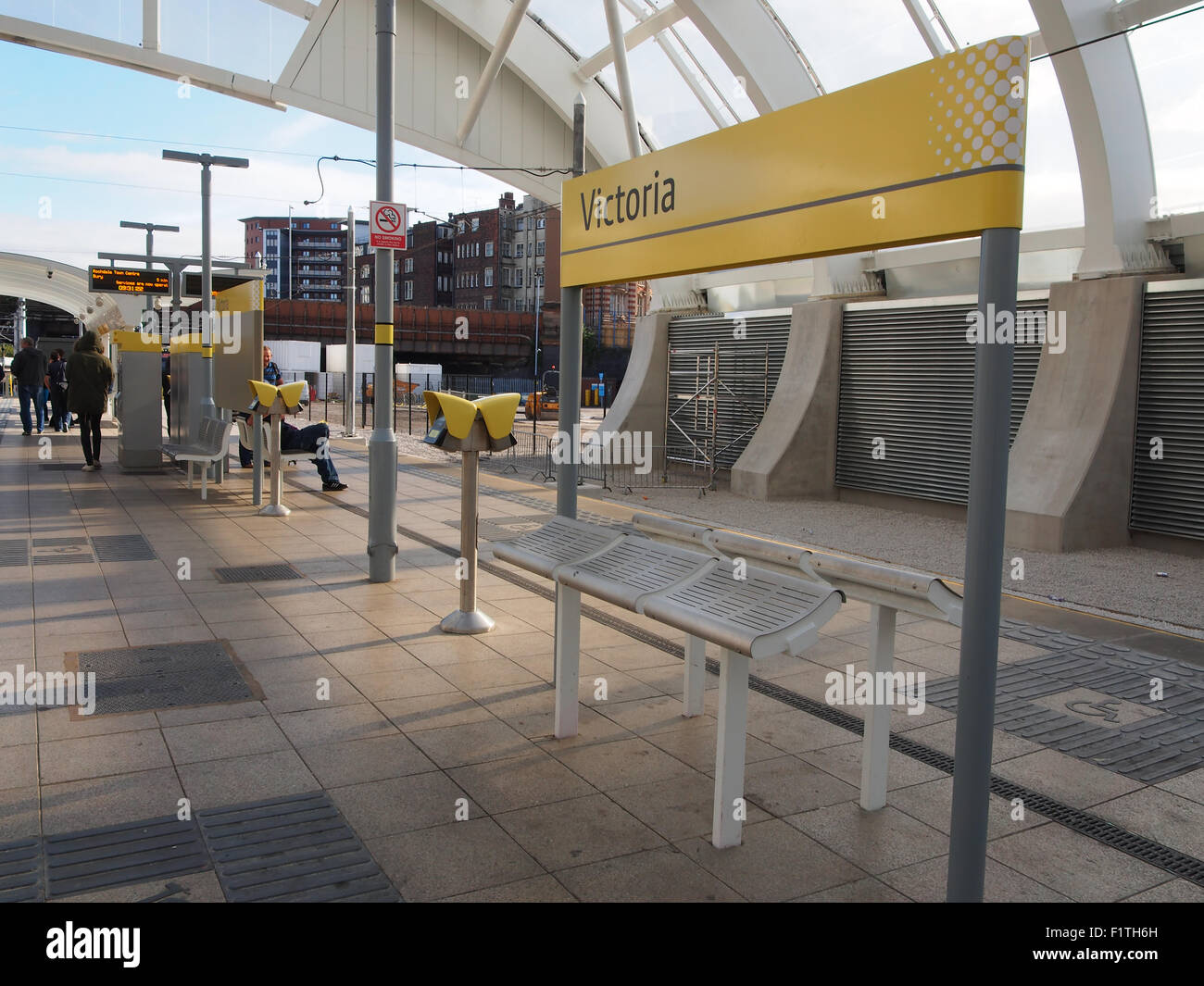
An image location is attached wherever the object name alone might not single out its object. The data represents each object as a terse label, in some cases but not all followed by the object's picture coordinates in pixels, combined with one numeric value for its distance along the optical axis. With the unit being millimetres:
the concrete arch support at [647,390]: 20641
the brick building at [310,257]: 162000
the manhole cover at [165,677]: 5234
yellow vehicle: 44216
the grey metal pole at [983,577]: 2855
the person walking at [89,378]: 14367
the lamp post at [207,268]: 15633
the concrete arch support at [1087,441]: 10984
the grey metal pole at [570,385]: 5602
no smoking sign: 8312
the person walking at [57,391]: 22531
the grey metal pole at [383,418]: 8203
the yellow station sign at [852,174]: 2830
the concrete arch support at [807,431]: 15664
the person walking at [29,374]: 19750
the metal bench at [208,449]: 12758
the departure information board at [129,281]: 21797
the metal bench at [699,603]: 3689
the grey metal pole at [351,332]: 25597
